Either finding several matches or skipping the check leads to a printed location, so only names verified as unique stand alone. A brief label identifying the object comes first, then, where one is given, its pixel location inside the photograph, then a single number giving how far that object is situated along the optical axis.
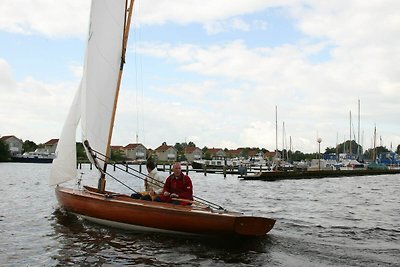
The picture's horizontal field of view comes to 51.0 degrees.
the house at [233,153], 157.00
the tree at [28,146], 145.89
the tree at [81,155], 98.39
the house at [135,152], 143.25
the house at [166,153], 146.00
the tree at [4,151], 105.25
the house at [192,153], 151.12
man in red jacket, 12.37
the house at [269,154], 151.64
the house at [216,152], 156.65
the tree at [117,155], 122.97
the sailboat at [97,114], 13.66
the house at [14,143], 130.88
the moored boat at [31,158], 114.06
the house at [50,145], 150.88
